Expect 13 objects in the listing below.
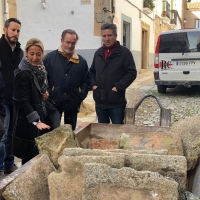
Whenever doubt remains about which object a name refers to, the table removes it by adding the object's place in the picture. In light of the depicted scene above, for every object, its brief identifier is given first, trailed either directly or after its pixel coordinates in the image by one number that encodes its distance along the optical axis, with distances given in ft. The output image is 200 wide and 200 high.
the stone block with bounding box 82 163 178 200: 5.27
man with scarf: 11.13
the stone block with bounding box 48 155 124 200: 5.86
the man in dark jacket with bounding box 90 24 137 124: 11.57
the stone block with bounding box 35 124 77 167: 7.39
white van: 27.50
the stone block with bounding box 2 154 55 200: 5.79
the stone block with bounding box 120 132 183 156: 7.88
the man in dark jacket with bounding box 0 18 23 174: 11.36
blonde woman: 9.25
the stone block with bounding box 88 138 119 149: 8.84
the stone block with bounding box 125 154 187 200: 6.03
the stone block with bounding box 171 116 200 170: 7.71
